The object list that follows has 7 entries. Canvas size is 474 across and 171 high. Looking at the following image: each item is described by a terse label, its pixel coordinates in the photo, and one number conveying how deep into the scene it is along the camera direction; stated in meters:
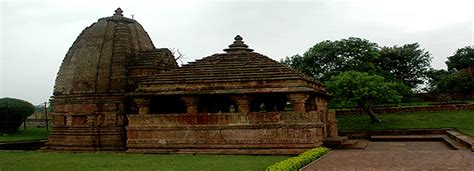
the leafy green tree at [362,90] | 22.94
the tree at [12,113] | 25.14
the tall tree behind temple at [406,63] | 40.41
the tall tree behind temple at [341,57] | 33.06
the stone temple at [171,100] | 13.55
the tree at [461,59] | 49.00
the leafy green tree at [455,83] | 38.47
